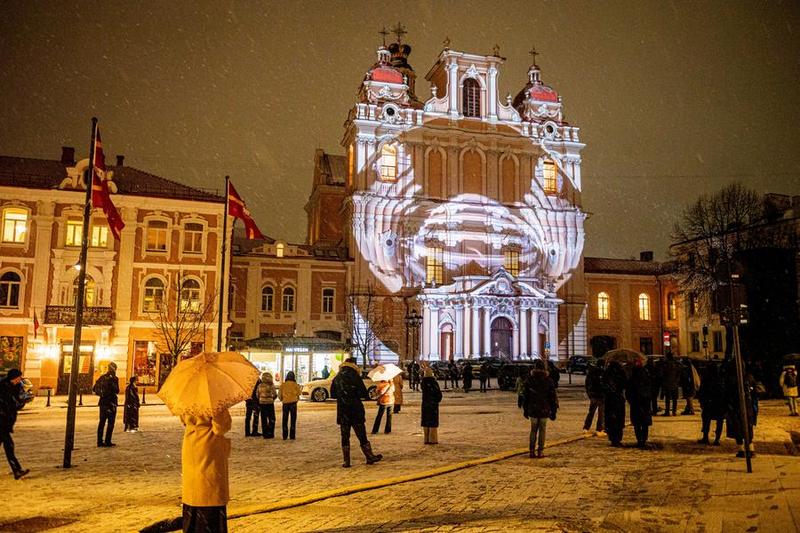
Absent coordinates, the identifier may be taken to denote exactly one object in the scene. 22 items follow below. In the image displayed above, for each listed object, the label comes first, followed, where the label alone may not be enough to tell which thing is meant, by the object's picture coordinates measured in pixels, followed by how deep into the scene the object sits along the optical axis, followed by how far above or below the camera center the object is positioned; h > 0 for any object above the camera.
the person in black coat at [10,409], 10.64 -0.81
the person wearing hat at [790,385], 20.62 -0.69
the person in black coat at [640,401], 14.09 -0.83
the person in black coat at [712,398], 14.34 -0.76
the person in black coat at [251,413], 16.81 -1.32
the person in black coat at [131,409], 17.30 -1.29
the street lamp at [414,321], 42.56 +2.34
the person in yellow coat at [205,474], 6.11 -1.01
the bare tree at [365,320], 52.34 +2.87
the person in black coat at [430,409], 14.60 -1.03
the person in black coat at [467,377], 35.38 -0.90
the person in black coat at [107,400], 14.90 -0.92
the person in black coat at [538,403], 12.63 -0.78
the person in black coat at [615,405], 14.37 -0.91
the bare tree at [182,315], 34.55 +2.13
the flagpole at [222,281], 23.34 +2.51
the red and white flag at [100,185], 15.41 +3.94
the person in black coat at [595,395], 15.90 -0.79
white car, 28.28 -1.30
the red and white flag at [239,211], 26.50 +5.51
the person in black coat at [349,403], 11.80 -0.75
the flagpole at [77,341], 12.12 +0.29
